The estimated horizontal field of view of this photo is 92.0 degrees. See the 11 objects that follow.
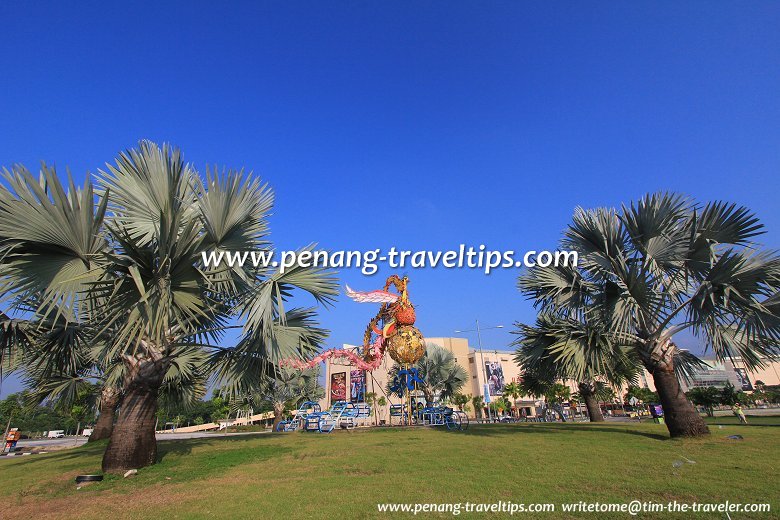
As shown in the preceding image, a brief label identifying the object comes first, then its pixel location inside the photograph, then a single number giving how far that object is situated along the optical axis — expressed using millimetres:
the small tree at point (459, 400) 49419
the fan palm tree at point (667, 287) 10242
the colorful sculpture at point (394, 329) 22203
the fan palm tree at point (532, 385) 21500
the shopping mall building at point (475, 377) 58866
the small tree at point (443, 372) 36844
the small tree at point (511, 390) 50594
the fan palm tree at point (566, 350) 12250
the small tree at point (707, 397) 32272
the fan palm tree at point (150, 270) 6855
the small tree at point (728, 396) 30750
